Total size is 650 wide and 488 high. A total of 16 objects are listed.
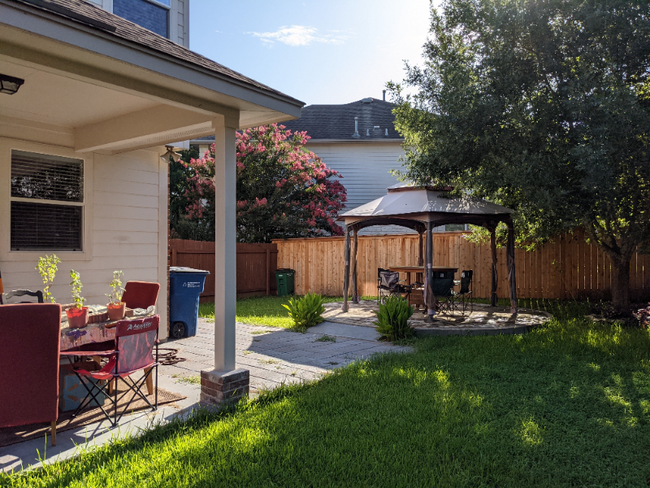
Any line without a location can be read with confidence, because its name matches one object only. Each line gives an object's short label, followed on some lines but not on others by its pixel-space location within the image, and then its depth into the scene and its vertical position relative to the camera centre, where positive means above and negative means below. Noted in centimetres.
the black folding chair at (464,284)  977 -72
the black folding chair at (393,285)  960 -73
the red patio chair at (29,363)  338 -81
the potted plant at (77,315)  441 -60
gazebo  924 +71
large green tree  750 +238
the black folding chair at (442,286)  913 -72
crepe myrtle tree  1691 +212
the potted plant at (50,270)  468 -20
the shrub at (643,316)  882 -130
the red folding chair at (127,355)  406 -92
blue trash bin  807 -83
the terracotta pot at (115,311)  476 -61
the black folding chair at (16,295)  549 -52
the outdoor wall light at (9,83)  433 +150
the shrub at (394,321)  803 -122
